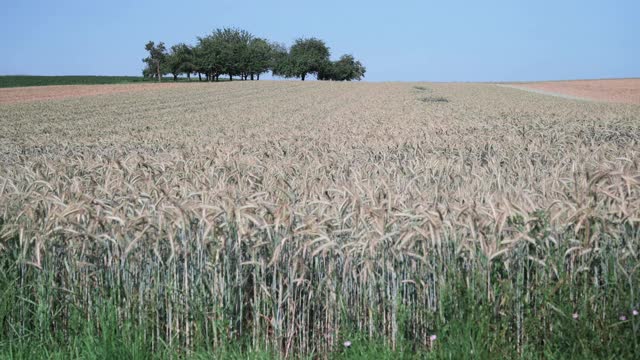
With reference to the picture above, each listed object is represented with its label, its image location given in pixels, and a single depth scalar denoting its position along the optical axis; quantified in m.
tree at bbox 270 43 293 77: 102.00
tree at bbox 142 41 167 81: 108.75
